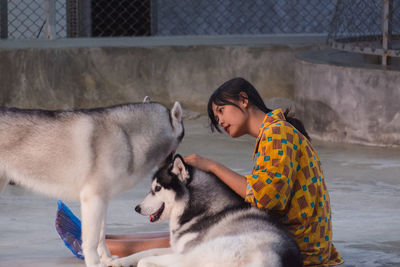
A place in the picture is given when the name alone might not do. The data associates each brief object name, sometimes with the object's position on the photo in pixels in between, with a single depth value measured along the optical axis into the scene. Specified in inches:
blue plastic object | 270.5
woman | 217.5
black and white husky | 208.6
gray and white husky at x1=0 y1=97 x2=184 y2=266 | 254.4
